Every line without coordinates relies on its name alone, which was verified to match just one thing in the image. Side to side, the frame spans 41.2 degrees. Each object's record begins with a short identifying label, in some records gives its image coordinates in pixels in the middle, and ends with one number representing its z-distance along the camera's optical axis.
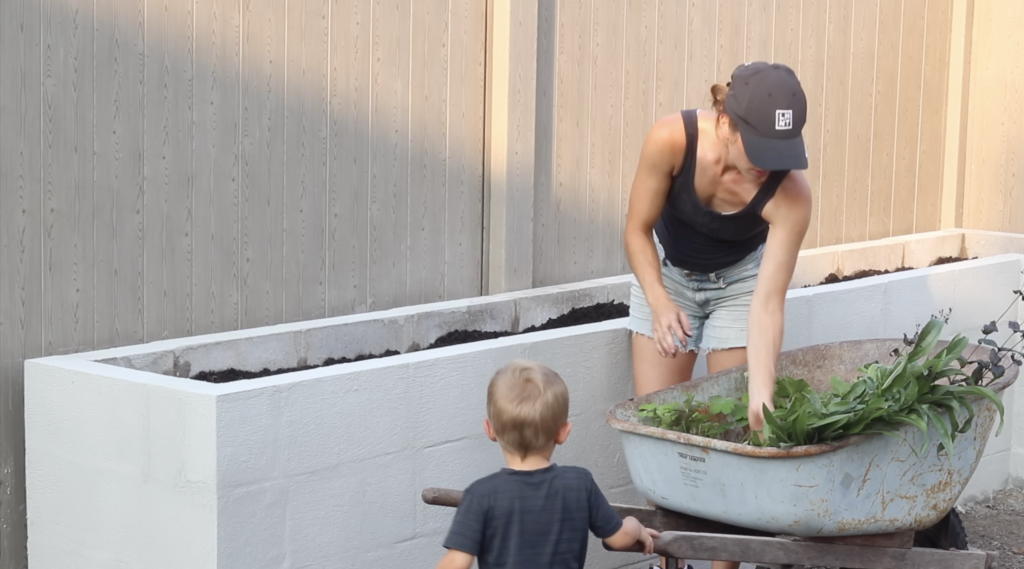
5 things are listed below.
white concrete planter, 3.73
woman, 3.82
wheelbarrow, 3.65
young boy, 3.07
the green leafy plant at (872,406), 3.70
